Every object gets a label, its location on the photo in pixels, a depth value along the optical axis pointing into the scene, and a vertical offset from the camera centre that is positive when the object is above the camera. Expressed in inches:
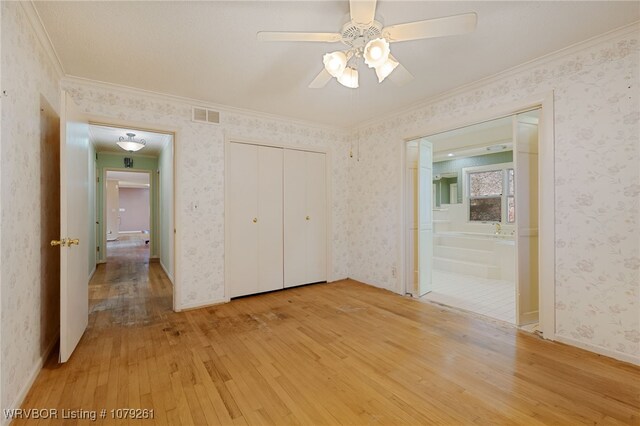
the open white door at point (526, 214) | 111.5 -1.4
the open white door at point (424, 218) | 149.3 -4.0
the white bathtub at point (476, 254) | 188.5 -32.2
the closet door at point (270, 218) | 154.3 -3.8
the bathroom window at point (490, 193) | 250.1 +16.9
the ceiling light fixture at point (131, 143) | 189.9 +46.9
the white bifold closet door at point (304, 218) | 163.8 -4.0
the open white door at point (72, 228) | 82.8 -5.2
